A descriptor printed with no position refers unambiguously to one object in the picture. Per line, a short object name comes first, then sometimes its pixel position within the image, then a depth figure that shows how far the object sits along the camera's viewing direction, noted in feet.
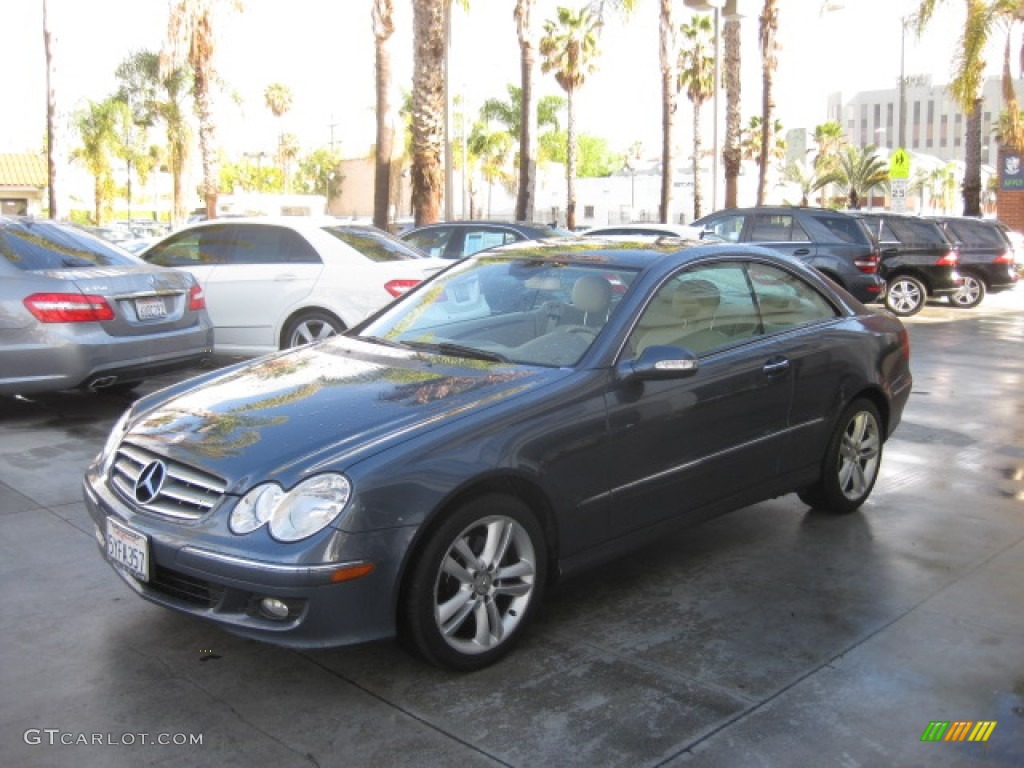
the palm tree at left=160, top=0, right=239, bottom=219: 89.92
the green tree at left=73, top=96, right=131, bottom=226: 135.74
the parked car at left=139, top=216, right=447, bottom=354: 30.60
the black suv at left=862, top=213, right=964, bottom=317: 56.95
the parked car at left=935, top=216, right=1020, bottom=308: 59.98
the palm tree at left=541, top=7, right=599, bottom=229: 133.18
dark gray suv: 49.85
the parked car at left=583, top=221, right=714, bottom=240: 44.07
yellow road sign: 82.12
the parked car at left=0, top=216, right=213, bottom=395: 24.04
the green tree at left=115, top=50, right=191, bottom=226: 124.88
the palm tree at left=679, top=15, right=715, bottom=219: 135.33
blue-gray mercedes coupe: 11.12
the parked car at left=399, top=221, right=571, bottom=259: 39.24
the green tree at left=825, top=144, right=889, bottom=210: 172.86
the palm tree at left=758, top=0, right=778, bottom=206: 90.53
